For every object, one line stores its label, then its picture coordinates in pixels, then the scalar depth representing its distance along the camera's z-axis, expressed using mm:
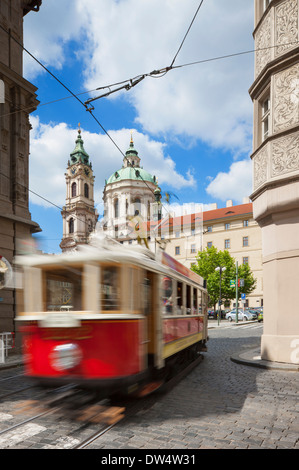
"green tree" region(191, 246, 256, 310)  52688
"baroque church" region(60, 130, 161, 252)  89000
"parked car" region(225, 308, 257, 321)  43953
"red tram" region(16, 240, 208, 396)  5852
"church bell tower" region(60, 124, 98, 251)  87500
